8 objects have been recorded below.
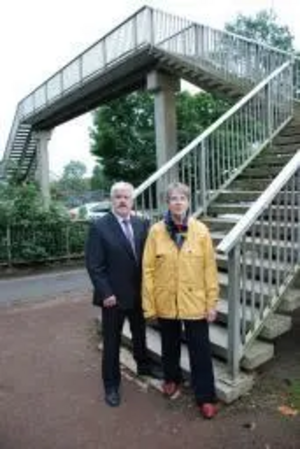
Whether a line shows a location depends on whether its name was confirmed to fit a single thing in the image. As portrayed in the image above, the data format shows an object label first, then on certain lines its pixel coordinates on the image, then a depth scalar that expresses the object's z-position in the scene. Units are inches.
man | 165.8
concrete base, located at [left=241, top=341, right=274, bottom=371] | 171.9
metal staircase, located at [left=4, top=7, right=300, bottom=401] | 172.6
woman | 156.6
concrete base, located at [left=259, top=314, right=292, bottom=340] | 178.5
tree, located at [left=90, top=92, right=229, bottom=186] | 1045.2
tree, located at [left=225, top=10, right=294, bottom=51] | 1334.9
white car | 522.3
